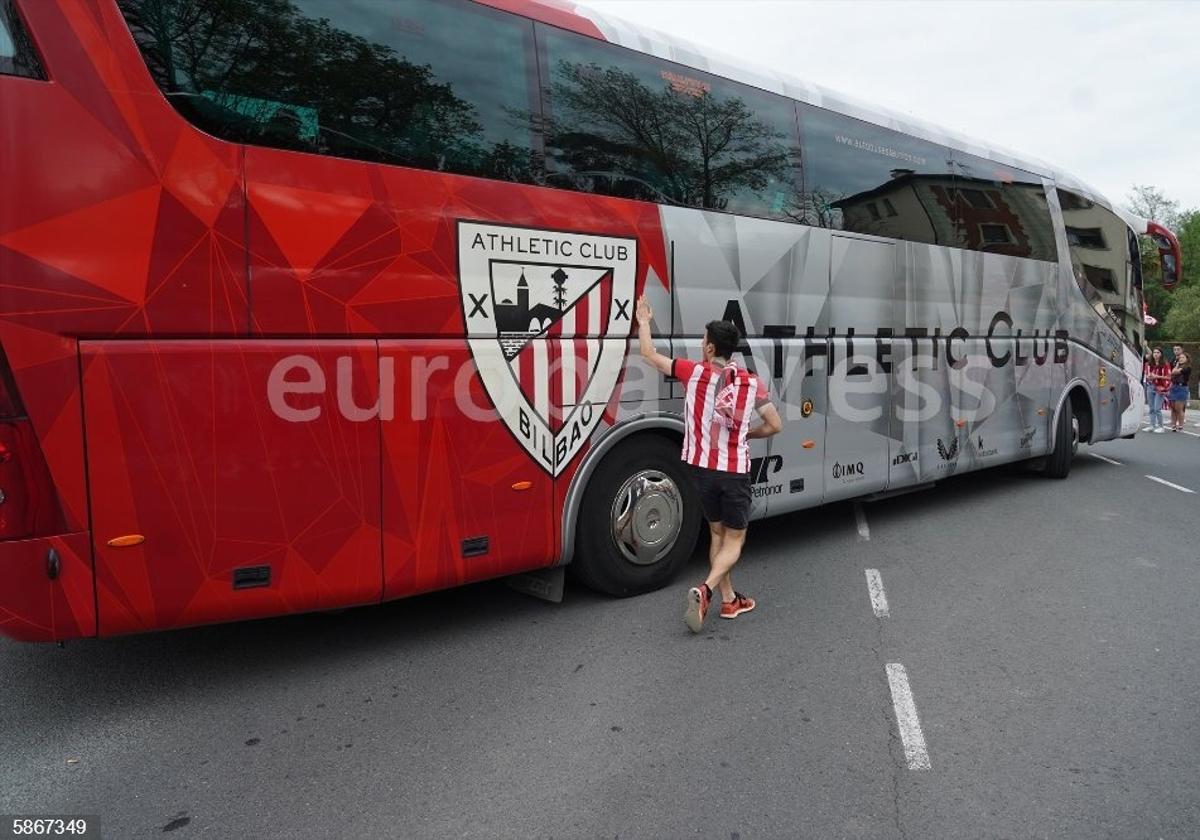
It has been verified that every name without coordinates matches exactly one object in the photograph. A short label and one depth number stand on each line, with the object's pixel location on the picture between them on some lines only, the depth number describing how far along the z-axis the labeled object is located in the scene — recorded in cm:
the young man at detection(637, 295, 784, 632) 463
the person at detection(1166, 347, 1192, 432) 1880
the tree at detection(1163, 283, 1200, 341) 4275
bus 321
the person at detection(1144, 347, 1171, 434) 1928
